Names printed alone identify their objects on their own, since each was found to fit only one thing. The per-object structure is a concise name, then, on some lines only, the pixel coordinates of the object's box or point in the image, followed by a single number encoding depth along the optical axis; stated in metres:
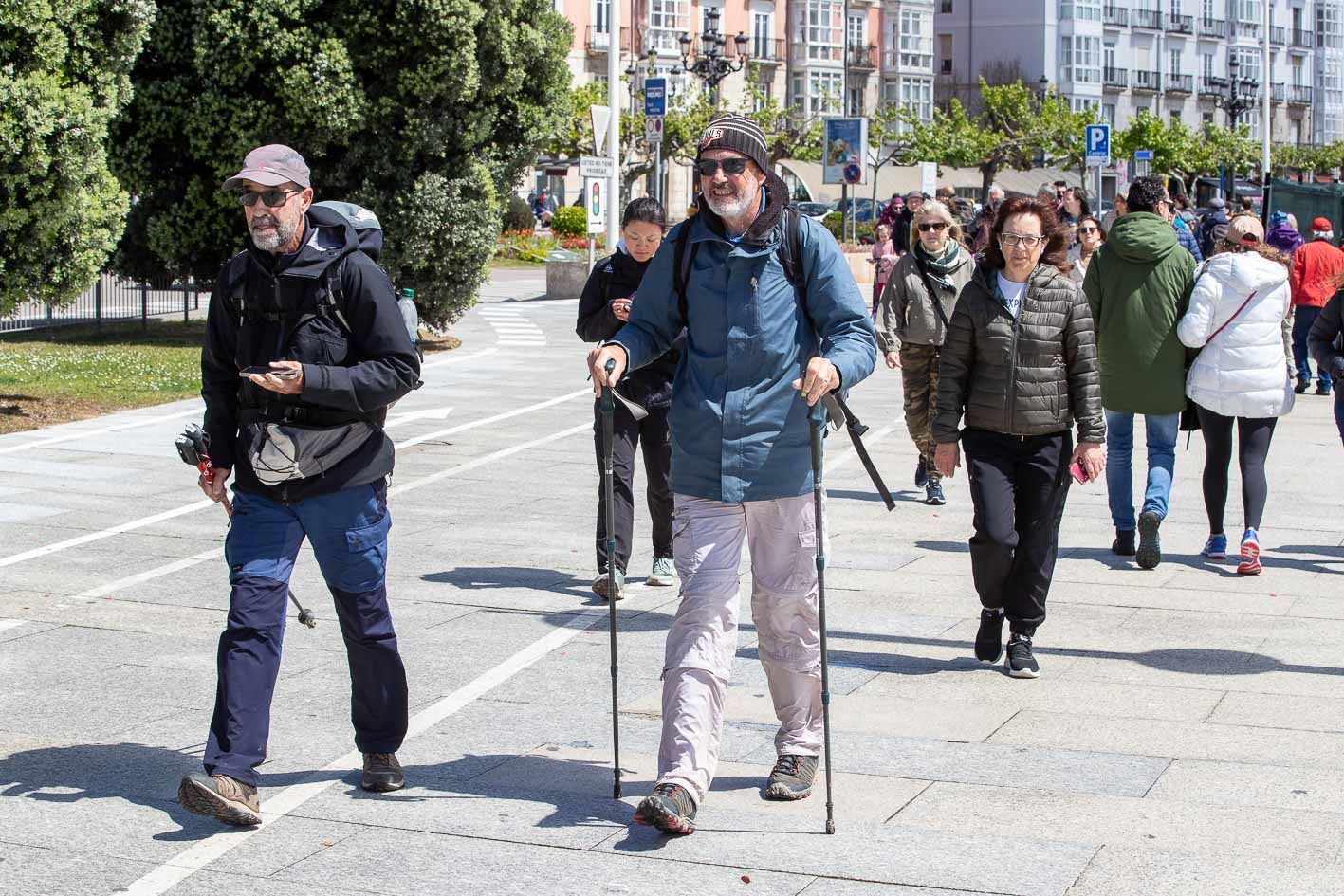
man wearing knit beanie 5.24
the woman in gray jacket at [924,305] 10.99
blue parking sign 30.12
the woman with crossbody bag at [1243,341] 9.09
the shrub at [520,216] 53.16
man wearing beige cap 5.32
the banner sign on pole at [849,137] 33.53
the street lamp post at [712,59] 49.94
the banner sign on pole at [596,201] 25.56
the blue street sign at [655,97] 29.16
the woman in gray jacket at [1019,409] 7.06
